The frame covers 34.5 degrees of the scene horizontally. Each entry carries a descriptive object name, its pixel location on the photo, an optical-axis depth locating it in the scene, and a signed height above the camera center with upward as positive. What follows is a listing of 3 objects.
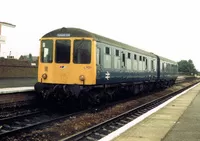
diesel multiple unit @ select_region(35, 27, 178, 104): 12.66 +0.50
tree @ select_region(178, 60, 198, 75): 147.88 +5.78
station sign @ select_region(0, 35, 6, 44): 33.62 +4.01
